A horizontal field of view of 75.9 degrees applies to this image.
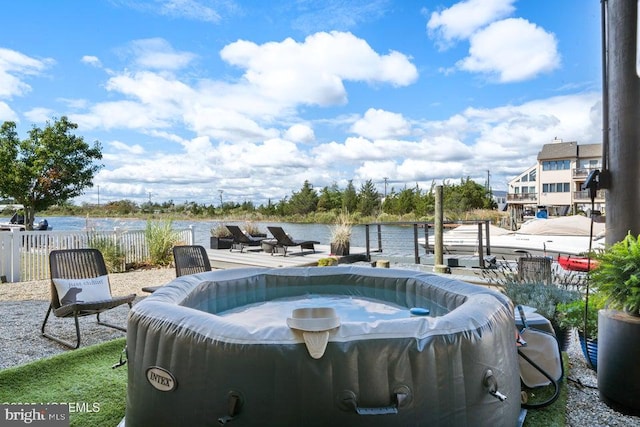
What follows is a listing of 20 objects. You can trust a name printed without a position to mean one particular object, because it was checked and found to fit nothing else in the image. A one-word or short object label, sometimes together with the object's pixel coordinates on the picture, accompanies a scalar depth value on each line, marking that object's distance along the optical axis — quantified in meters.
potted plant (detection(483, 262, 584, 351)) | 3.47
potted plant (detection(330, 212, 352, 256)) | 9.16
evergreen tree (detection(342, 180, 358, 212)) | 29.62
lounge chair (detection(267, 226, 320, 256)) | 9.71
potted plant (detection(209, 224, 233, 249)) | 11.38
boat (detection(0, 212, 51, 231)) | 15.38
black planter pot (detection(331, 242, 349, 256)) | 9.13
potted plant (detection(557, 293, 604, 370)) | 3.11
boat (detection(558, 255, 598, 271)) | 7.31
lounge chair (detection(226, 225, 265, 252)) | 10.91
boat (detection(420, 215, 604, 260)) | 9.27
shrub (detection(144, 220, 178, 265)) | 9.02
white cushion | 4.15
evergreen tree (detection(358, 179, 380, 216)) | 29.52
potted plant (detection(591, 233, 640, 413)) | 2.32
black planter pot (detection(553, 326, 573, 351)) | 3.42
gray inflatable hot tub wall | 1.71
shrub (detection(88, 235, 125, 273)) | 8.30
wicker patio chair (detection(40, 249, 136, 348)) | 4.00
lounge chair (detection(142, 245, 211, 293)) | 4.95
